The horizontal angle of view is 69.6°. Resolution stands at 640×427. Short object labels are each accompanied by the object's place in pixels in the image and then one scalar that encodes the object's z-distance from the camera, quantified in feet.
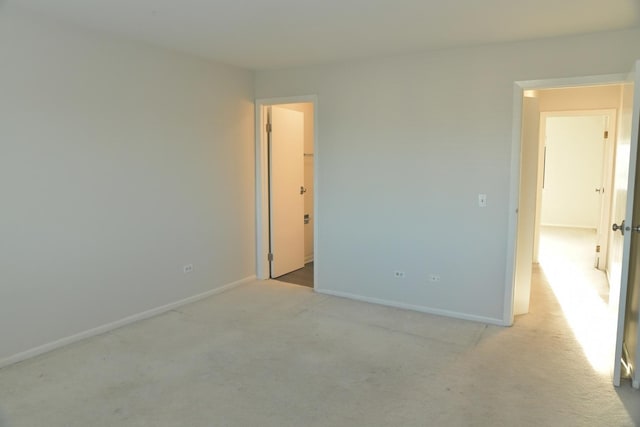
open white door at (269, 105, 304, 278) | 17.00
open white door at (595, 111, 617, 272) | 18.34
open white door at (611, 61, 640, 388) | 8.66
